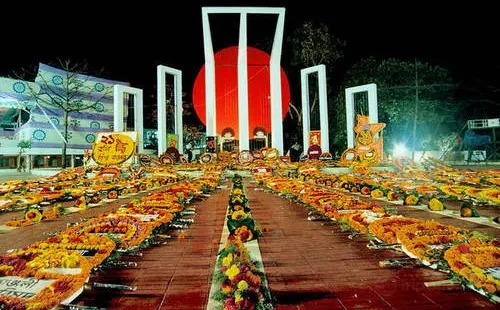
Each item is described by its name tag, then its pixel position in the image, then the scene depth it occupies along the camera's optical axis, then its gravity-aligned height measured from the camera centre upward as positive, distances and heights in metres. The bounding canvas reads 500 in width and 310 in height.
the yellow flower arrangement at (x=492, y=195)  6.92 -0.74
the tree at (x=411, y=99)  25.38 +4.24
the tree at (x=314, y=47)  30.84 +9.74
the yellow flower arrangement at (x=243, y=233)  4.64 -0.91
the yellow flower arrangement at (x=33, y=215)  6.25 -0.84
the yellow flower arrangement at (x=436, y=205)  6.93 -0.89
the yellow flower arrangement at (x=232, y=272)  2.79 -0.85
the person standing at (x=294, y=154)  28.58 +0.57
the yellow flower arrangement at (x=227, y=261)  3.08 -0.84
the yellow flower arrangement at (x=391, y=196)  8.14 -0.82
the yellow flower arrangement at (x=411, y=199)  7.48 -0.84
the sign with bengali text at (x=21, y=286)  2.71 -0.93
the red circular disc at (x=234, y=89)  27.78 +5.68
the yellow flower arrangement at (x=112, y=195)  9.36 -0.77
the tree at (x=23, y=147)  29.30 +1.63
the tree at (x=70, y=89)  30.23 +7.31
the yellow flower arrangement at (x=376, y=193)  8.79 -0.81
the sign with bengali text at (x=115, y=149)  14.93 +0.66
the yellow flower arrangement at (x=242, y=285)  2.58 -0.88
